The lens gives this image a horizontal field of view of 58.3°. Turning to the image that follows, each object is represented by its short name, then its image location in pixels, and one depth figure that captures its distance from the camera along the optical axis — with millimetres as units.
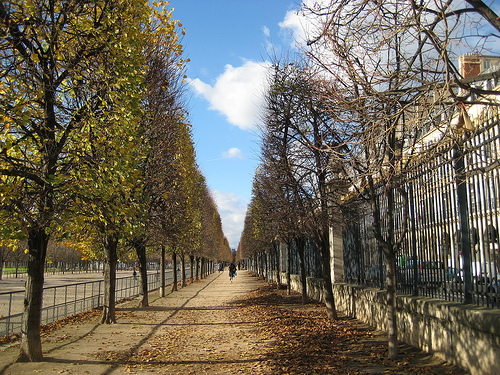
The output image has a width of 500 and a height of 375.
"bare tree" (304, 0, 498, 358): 4961
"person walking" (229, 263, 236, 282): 46441
